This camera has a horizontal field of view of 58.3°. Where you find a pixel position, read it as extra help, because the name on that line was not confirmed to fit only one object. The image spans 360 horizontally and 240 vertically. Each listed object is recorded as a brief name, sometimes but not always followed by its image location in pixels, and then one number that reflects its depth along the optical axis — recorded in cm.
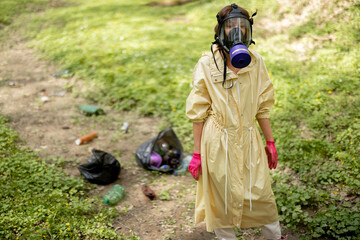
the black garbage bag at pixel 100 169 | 398
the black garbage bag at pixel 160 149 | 431
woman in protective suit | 233
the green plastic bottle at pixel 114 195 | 368
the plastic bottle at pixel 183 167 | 429
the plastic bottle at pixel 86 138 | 482
